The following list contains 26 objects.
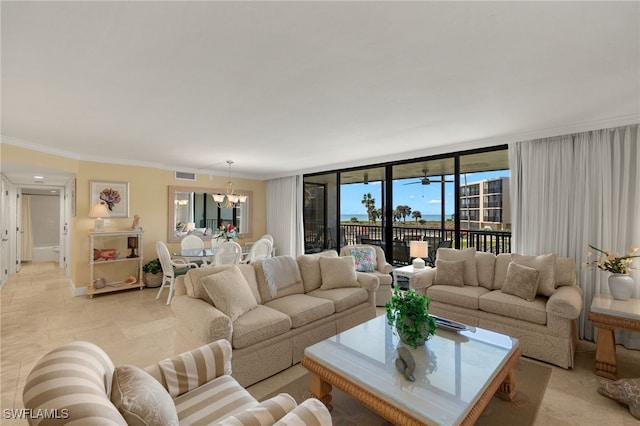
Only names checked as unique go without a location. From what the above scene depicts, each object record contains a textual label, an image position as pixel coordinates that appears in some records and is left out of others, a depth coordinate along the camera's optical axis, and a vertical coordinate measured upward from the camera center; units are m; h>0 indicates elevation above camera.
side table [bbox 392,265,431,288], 4.16 -0.89
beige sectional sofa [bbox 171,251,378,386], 2.36 -0.95
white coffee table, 1.52 -1.02
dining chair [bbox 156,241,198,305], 4.57 -0.89
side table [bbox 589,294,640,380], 2.41 -0.98
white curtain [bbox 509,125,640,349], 3.01 +0.16
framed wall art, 5.02 +0.28
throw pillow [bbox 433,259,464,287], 3.58 -0.78
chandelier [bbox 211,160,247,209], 5.58 +0.28
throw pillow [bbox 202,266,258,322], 2.50 -0.74
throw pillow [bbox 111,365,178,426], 1.00 -0.69
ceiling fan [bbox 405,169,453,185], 4.94 +0.54
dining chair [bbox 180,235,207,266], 5.69 -0.65
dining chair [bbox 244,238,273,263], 5.20 -0.73
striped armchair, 0.80 -0.71
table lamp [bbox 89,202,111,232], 4.73 -0.03
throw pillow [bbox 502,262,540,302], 2.99 -0.75
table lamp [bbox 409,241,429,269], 4.37 -0.62
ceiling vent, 6.09 +0.77
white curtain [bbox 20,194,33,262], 7.82 -0.58
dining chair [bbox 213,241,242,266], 4.73 -0.71
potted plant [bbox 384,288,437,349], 2.07 -0.80
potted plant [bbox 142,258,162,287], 5.43 -1.19
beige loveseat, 2.66 -0.93
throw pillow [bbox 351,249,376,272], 4.46 -0.75
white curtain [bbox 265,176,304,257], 6.74 -0.11
